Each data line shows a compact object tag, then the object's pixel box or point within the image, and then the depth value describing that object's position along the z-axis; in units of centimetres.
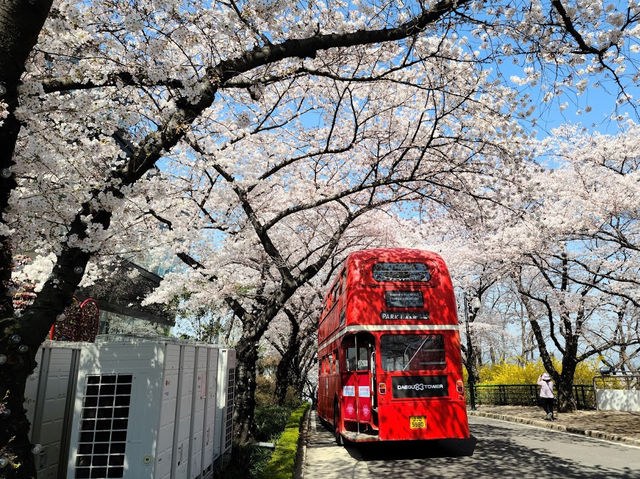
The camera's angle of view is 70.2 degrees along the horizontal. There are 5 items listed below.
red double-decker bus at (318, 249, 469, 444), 975
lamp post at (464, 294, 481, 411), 2255
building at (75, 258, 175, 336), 1888
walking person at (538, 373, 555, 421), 1673
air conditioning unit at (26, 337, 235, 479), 491
